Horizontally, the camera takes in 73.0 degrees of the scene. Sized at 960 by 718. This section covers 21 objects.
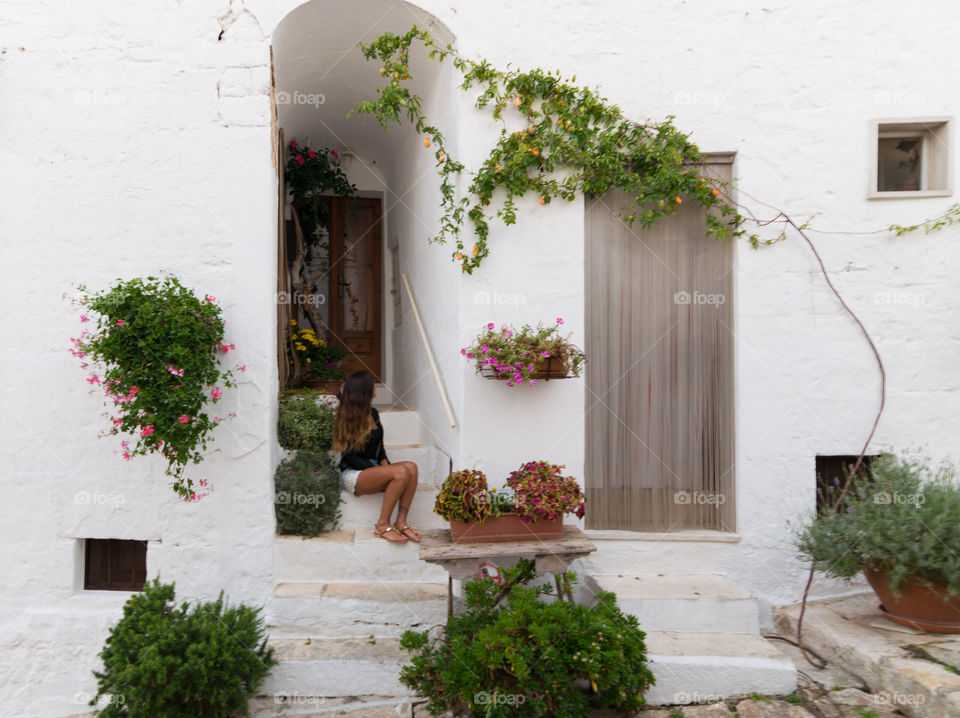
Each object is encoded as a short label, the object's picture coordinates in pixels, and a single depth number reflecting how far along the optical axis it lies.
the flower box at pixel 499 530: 3.66
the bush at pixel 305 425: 4.45
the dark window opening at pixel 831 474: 4.33
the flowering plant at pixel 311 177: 6.47
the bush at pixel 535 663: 3.01
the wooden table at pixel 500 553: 3.48
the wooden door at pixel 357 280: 7.39
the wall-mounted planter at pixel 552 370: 3.99
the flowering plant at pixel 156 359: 3.59
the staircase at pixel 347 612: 3.68
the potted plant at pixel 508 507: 3.62
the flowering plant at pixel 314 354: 6.02
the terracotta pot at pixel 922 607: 3.45
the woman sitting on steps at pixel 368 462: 4.23
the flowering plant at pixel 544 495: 3.62
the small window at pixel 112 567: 4.29
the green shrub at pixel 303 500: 4.22
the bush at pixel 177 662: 3.24
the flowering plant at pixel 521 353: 3.92
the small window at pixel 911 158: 4.32
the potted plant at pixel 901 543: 3.36
